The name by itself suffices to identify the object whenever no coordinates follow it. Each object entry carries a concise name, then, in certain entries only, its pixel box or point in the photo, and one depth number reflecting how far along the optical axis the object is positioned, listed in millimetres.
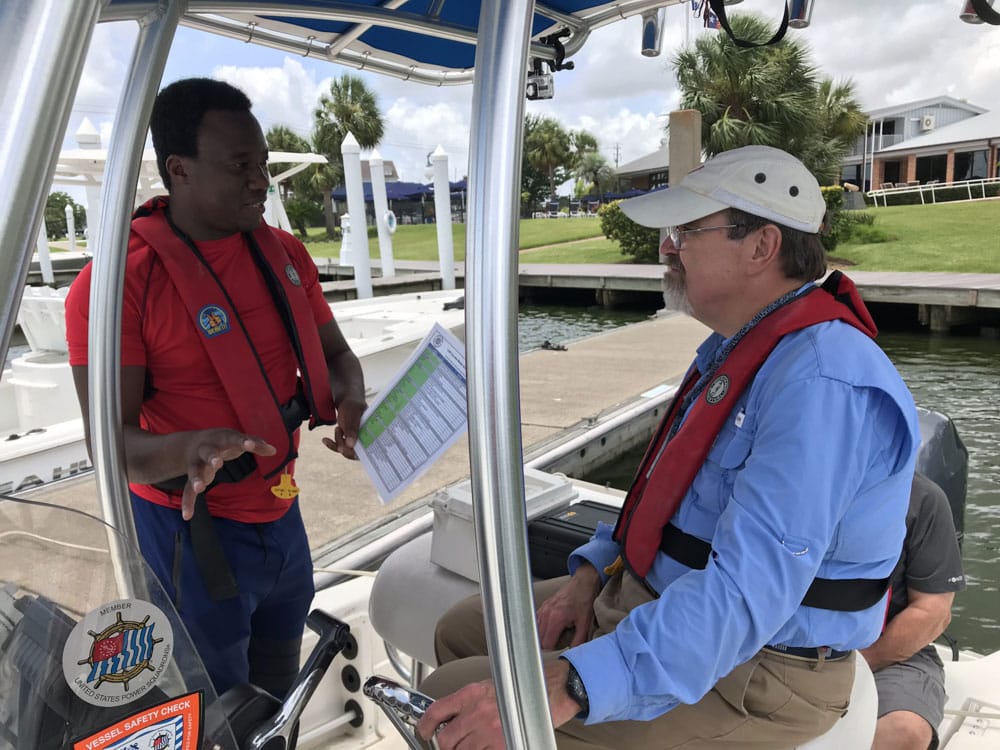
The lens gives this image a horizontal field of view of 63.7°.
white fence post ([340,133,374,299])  15039
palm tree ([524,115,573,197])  53688
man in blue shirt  1213
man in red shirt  1796
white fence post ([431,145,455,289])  17047
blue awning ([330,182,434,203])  51947
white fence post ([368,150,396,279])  19031
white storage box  2104
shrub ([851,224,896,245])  22438
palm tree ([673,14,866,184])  22172
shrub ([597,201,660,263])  22984
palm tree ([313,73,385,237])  44312
